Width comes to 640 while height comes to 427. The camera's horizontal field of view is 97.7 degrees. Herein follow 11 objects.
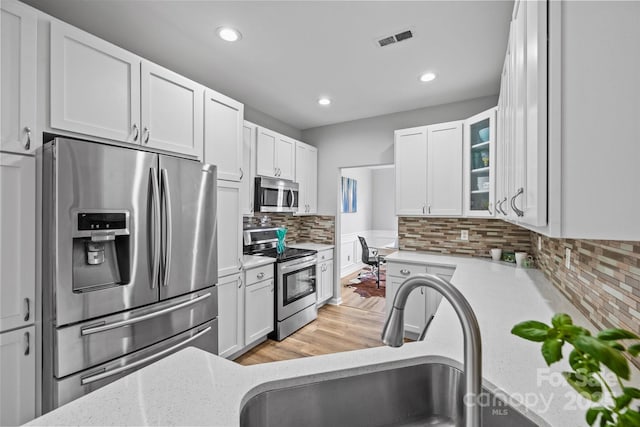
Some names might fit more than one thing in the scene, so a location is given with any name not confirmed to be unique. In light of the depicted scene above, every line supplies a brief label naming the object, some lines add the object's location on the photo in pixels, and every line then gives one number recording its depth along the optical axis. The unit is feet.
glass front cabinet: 8.55
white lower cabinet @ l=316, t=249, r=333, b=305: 12.48
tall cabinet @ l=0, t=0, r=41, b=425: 4.25
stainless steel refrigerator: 4.56
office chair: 17.63
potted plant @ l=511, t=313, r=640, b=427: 1.09
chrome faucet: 1.98
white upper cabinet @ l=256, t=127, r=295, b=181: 10.48
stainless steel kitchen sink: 2.61
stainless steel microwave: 10.14
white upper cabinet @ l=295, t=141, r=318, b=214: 12.79
